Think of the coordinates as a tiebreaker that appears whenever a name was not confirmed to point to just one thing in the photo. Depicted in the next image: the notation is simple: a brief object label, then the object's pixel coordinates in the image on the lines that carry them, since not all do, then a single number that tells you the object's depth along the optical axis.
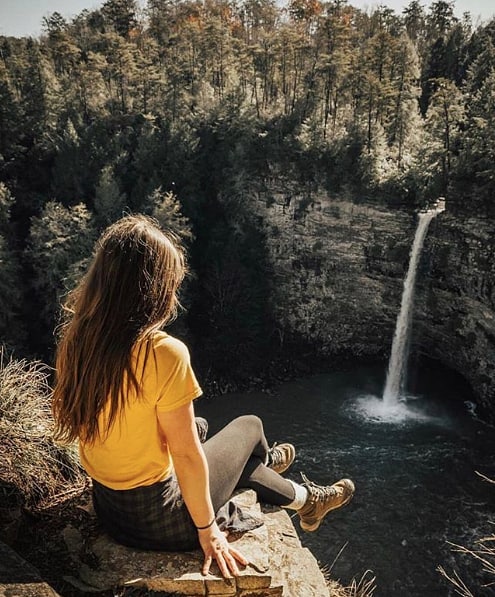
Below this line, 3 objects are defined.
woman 2.29
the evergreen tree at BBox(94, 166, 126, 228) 19.81
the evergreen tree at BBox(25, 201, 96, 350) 17.81
